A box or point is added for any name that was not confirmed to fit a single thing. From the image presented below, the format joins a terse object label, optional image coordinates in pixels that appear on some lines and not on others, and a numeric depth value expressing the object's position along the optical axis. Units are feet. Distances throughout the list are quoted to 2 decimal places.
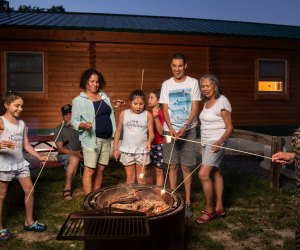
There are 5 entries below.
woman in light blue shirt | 15.25
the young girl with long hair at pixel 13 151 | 13.08
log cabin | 32.58
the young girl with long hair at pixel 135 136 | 15.74
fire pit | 8.52
